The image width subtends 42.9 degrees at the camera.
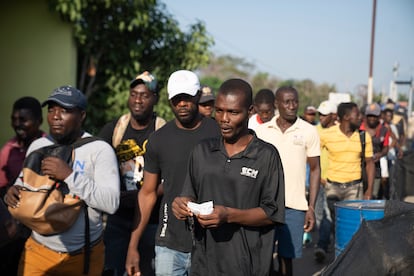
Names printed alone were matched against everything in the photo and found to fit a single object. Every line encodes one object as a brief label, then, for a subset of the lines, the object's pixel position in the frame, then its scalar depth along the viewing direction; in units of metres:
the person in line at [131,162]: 4.55
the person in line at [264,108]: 6.84
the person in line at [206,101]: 6.47
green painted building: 8.26
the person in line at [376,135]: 8.86
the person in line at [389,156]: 10.00
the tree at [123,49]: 8.88
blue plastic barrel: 5.05
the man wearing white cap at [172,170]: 3.77
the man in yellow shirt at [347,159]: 6.93
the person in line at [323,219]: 7.01
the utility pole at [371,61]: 21.14
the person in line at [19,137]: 5.02
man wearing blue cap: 3.55
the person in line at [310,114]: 9.93
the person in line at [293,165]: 4.80
